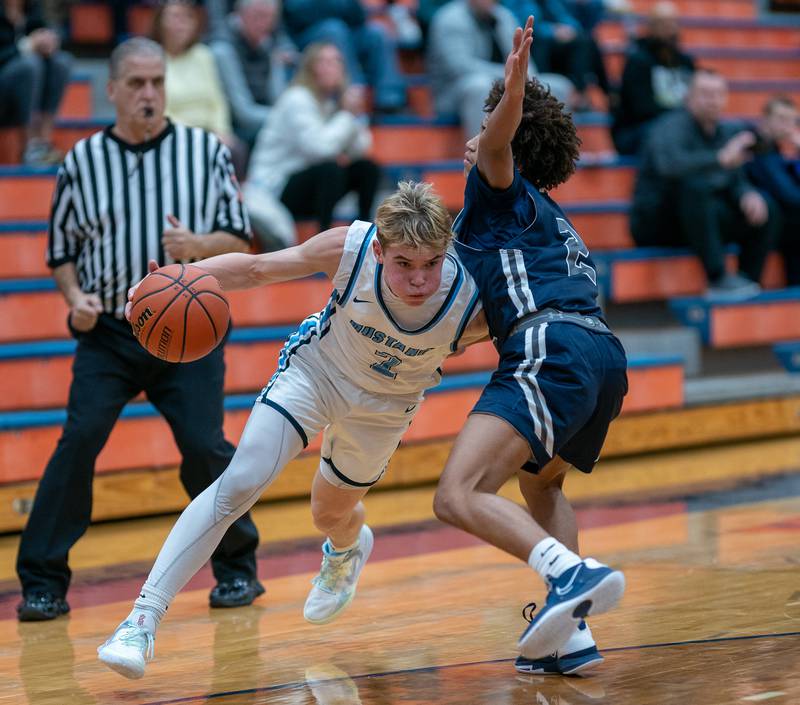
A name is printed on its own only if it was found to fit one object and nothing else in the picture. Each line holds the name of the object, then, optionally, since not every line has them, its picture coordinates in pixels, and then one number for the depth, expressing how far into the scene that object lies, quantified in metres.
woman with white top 14.58
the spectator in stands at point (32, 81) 14.42
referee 8.74
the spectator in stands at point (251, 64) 15.64
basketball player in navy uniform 6.31
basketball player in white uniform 6.67
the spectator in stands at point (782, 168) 17.74
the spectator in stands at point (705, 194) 16.41
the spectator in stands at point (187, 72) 14.51
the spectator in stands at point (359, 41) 17.48
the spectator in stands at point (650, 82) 18.74
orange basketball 6.99
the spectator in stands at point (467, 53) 17.38
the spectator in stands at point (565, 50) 19.02
